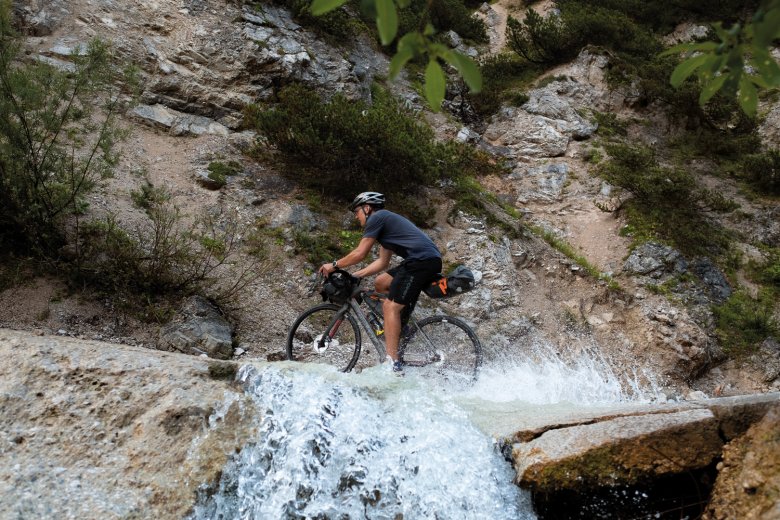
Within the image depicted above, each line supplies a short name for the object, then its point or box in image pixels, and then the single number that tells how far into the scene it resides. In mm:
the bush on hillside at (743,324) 9031
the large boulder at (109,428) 3023
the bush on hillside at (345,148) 10203
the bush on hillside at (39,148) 6266
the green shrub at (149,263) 6691
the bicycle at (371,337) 6086
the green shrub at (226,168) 9925
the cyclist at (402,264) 5902
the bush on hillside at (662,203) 10930
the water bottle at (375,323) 6199
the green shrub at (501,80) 15930
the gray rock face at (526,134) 13953
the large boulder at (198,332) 6422
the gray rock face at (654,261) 10227
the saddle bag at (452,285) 6000
